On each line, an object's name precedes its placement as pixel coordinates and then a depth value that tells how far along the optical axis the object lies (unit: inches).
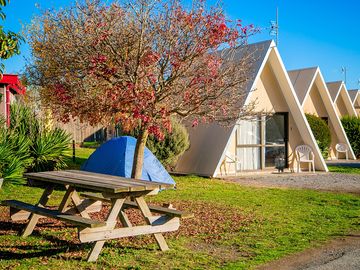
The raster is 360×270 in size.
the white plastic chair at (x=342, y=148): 1010.1
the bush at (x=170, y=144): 596.7
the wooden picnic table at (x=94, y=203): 229.5
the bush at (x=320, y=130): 932.3
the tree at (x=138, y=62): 325.7
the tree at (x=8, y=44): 259.9
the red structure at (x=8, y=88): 576.1
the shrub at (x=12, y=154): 499.8
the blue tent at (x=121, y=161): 494.3
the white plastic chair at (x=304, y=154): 714.8
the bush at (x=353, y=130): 1077.8
